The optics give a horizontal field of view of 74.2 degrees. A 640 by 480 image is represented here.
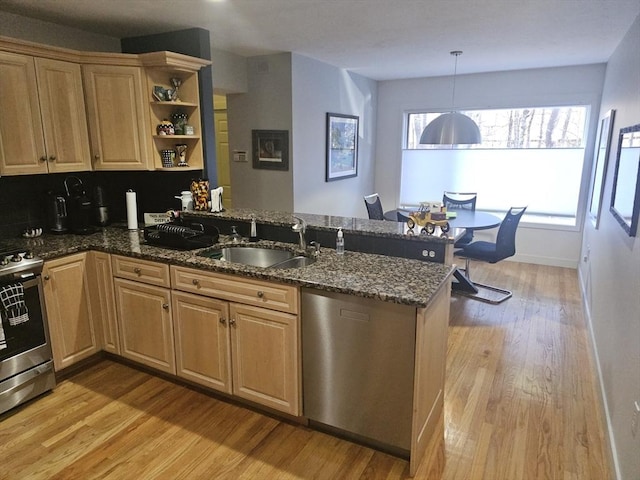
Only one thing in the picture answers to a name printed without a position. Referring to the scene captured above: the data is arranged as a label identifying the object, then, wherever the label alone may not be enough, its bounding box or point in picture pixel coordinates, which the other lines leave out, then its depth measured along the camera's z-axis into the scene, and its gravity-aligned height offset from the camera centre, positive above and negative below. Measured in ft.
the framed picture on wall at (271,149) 15.07 +0.26
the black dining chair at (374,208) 15.99 -1.93
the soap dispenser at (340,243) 8.43 -1.71
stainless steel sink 9.20 -2.15
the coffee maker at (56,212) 10.15 -1.32
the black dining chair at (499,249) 13.84 -3.11
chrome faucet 8.65 -1.49
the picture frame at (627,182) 7.00 -0.49
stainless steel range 7.82 -3.34
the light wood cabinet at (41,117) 8.82 +0.87
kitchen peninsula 6.69 -2.72
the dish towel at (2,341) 7.75 -3.33
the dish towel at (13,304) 7.71 -2.68
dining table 13.94 -2.21
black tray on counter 8.93 -1.70
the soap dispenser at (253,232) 9.58 -1.69
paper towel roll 10.80 -1.37
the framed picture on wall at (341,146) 17.26 +0.42
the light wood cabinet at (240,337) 7.31 -3.27
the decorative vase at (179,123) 11.20 +0.87
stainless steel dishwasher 6.42 -3.32
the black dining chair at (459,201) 16.76 -1.78
